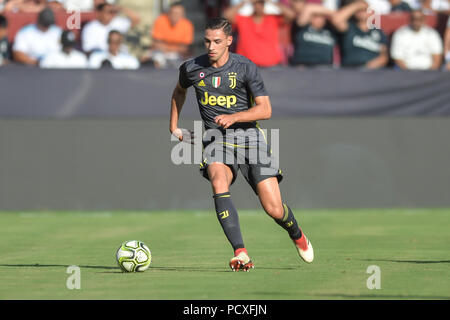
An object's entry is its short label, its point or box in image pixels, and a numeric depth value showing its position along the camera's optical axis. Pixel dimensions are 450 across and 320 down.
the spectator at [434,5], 17.08
